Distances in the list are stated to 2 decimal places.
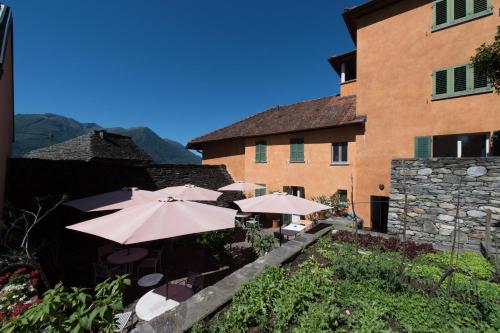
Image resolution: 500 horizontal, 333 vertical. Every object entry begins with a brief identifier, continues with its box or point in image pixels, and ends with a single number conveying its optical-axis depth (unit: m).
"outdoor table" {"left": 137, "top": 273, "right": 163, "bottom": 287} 5.90
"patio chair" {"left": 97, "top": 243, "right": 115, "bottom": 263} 7.41
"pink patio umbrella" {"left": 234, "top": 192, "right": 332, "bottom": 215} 7.06
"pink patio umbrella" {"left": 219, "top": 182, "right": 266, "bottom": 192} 13.96
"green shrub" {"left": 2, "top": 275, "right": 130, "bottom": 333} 2.06
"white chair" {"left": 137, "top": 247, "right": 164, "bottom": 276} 7.05
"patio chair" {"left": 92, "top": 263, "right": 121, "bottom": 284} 6.11
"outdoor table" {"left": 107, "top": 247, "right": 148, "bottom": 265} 6.80
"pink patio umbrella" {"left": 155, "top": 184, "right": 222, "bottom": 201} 9.77
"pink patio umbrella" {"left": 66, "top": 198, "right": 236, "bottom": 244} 3.94
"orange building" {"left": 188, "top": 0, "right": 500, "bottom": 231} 9.71
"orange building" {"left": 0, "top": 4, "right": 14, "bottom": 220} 5.28
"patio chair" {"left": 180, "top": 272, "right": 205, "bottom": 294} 5.74
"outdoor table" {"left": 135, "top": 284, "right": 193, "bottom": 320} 4.70
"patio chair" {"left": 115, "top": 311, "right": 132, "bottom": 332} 4.27
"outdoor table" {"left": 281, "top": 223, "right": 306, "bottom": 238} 10.42
